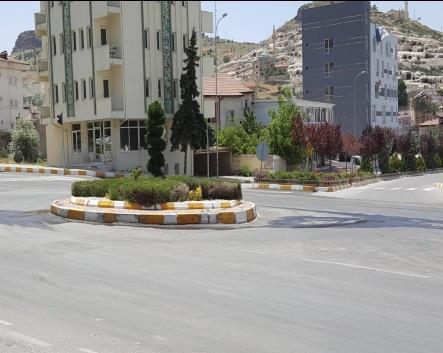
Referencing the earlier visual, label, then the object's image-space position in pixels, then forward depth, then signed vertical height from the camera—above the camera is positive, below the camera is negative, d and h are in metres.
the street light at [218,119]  42.62 +3.10
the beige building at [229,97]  58.48 +5.46
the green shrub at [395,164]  55.96 -1.29
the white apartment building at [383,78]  81.06 +10.04
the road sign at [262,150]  33.53 +0.16
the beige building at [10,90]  83.36 +9.47
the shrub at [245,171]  46.59 -1.34
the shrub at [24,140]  49.62 +1.50
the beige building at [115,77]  41.22 +5.57
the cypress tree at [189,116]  42.16 +2.68
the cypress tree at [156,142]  38.91 +0.88
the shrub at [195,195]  16.88 -1.11
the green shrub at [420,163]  62.44 -1.43
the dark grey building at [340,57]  77.94 +12.18
